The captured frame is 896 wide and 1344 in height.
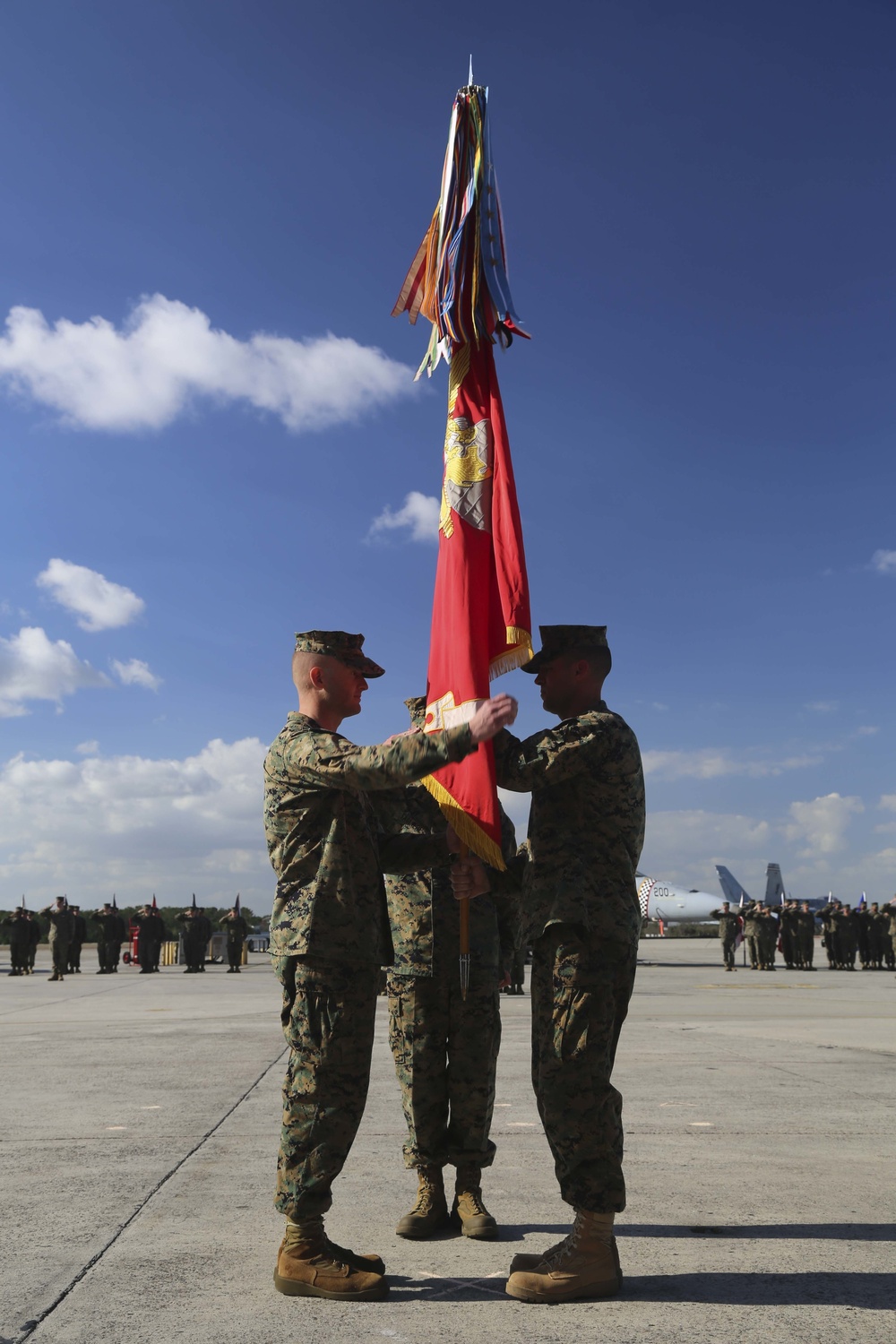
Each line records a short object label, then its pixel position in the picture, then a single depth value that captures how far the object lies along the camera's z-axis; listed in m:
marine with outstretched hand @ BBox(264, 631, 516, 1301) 3.14
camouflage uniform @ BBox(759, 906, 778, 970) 26.67
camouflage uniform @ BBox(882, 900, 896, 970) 26.24
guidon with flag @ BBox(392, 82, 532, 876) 4.17
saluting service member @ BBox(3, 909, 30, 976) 25.98
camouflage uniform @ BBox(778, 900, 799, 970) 27.23
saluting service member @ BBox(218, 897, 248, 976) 26.73
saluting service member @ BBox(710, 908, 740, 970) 26.20
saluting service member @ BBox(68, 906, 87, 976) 24.44
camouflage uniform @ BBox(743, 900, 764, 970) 26.78
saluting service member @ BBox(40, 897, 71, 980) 23.47
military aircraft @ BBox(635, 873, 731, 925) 45.81
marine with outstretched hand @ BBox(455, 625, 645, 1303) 3.23
